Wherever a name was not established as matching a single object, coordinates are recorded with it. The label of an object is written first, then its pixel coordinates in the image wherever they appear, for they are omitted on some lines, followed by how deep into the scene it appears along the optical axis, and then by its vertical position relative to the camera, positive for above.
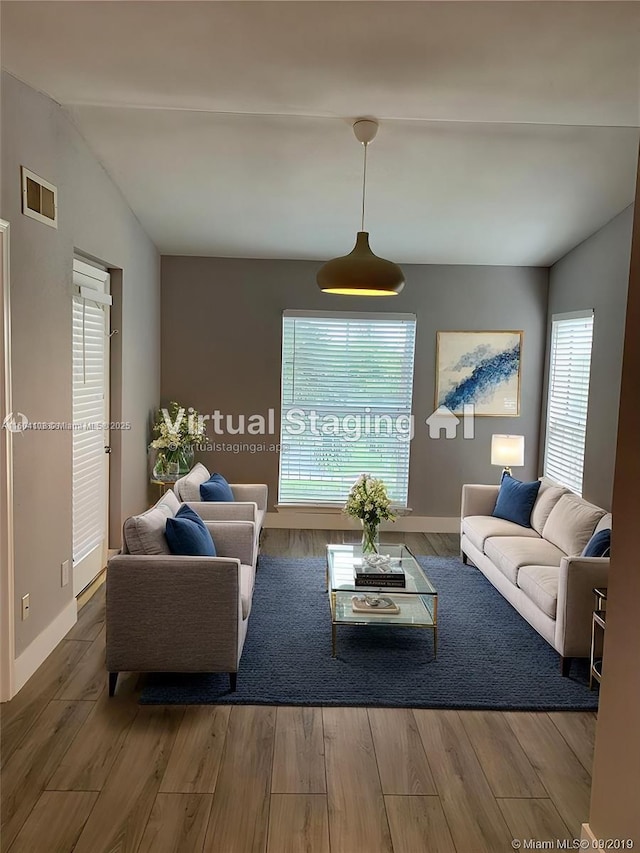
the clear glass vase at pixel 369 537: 4.54 -1.07
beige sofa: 3.65 -1.15
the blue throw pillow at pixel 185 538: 3.48 -0.86
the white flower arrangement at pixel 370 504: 4.48 -0.83
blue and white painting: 6.54 +0.14
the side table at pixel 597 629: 3.16 -1.20
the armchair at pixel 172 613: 3.27 -1.18
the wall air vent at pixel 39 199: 3.29 +0.89
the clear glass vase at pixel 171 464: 5.93 -0.80
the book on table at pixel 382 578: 4.01 -1.19
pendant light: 3.47 +0.57
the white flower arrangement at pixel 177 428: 5.89 -0.49
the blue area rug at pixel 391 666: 3.39 -1.60
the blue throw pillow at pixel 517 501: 5.43 -0.94
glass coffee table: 3.91 -1.36
